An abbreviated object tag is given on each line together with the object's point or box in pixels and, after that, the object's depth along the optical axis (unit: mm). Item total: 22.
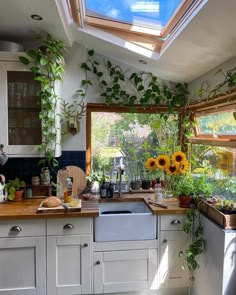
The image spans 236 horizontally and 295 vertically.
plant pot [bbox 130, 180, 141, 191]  2765
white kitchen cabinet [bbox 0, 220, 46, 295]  1942
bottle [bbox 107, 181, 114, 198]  2514
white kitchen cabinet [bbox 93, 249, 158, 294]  2045
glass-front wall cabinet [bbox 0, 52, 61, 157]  2150
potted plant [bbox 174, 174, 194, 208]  2152
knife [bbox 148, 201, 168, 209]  2168
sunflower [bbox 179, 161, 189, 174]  2223
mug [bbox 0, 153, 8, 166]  2133
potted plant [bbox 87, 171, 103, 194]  2590
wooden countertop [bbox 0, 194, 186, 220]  1930
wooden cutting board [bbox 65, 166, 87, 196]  2582
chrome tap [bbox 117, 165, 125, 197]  2562
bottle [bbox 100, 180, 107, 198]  2508
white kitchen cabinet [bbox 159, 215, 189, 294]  2109
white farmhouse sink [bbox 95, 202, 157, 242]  2045
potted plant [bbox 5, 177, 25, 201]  2313
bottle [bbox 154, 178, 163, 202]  2326
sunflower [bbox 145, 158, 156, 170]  2338
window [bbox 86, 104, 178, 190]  2760
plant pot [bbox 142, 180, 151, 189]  2803
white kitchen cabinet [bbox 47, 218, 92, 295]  1979
